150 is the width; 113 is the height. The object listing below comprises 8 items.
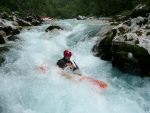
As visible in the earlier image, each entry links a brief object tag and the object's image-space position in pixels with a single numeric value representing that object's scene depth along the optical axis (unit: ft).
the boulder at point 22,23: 70.03
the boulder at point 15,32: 51.94
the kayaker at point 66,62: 27.43
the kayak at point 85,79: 23.64
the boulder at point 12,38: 45.23
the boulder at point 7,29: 53.52
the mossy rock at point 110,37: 30.78
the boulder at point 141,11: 34.06
